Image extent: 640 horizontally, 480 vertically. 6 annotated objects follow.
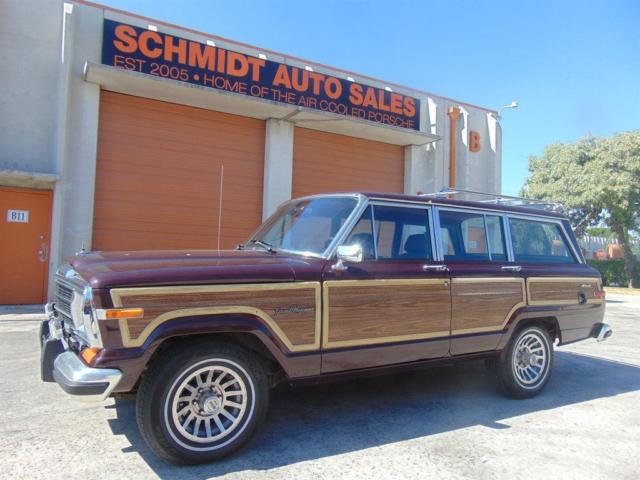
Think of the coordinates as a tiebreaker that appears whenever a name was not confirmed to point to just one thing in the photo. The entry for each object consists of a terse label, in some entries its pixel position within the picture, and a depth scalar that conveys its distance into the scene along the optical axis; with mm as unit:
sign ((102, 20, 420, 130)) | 10078
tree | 22609
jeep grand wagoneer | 3088
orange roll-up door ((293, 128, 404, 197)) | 12594
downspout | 14788
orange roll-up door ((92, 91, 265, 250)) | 10359
